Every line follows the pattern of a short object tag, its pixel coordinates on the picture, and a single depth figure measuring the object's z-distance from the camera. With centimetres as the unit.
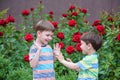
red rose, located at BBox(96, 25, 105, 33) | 550
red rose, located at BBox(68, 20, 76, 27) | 590
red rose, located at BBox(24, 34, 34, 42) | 541
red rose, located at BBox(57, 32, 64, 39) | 570
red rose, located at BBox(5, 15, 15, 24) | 615
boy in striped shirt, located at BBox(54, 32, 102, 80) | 413
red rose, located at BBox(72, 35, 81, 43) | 546
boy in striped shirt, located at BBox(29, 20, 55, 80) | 427
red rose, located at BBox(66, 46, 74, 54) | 526
